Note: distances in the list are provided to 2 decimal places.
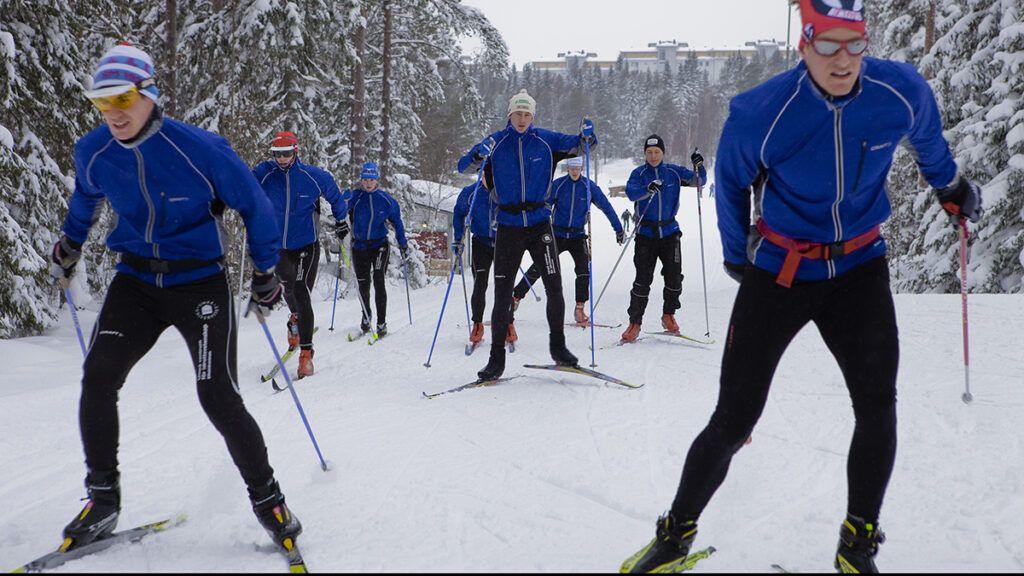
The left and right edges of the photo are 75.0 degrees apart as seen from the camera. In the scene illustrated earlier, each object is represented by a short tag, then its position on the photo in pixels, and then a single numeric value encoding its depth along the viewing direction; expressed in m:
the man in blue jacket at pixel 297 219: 6.61
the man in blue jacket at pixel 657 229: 7.66
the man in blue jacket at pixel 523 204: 5.55
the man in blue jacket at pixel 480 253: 8.14
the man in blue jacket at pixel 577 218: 9.19
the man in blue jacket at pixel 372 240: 9.01
